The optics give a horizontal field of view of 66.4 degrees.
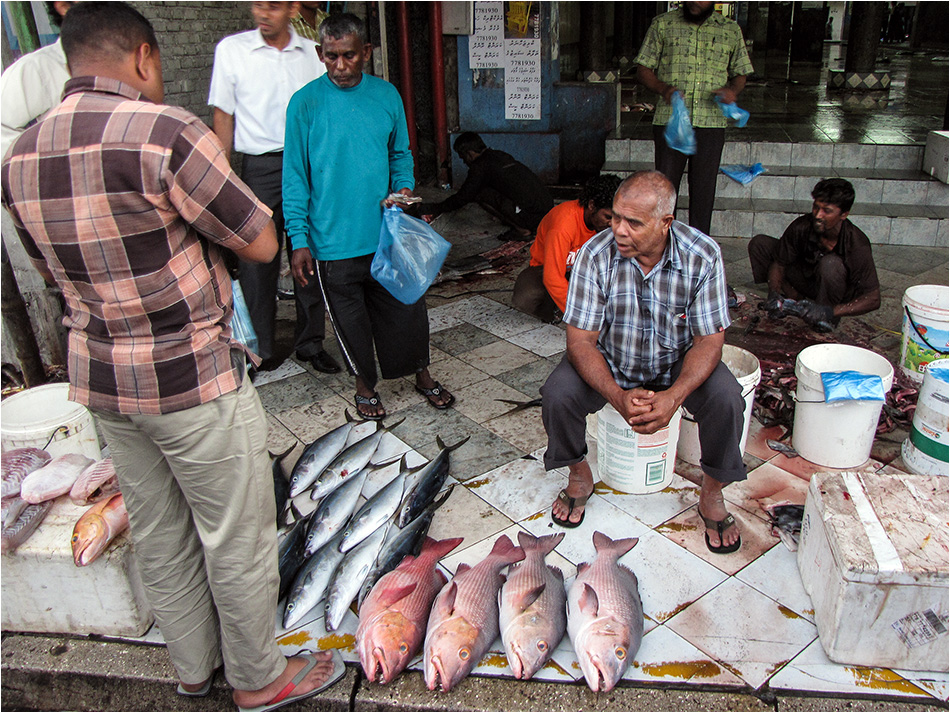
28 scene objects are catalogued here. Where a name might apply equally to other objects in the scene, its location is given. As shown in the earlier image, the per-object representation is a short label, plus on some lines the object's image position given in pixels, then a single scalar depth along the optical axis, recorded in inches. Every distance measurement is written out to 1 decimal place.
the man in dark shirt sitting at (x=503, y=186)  287.7
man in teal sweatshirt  147.6
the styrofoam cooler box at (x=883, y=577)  96.5
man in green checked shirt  219.5
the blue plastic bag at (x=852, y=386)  132.5
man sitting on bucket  118.6
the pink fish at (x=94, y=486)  117.3
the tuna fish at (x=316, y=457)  142.4
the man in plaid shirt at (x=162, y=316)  73.9
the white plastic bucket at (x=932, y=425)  132.3
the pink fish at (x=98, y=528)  106.4
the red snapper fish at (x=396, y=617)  101.3
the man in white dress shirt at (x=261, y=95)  167.2
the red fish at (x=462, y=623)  99.4
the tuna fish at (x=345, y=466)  142.6
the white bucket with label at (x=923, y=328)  160.9
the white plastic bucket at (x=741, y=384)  134.6
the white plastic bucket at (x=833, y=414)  138.3
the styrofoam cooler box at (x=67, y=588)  109.8
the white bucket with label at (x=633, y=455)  131.8
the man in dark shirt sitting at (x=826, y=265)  190.5
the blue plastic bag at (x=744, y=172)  296.0
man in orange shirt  179.5
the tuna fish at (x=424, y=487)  134.5
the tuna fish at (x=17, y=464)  120.9
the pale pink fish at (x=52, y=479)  116.4
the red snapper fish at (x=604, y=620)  98.0
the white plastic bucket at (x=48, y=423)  136.6
